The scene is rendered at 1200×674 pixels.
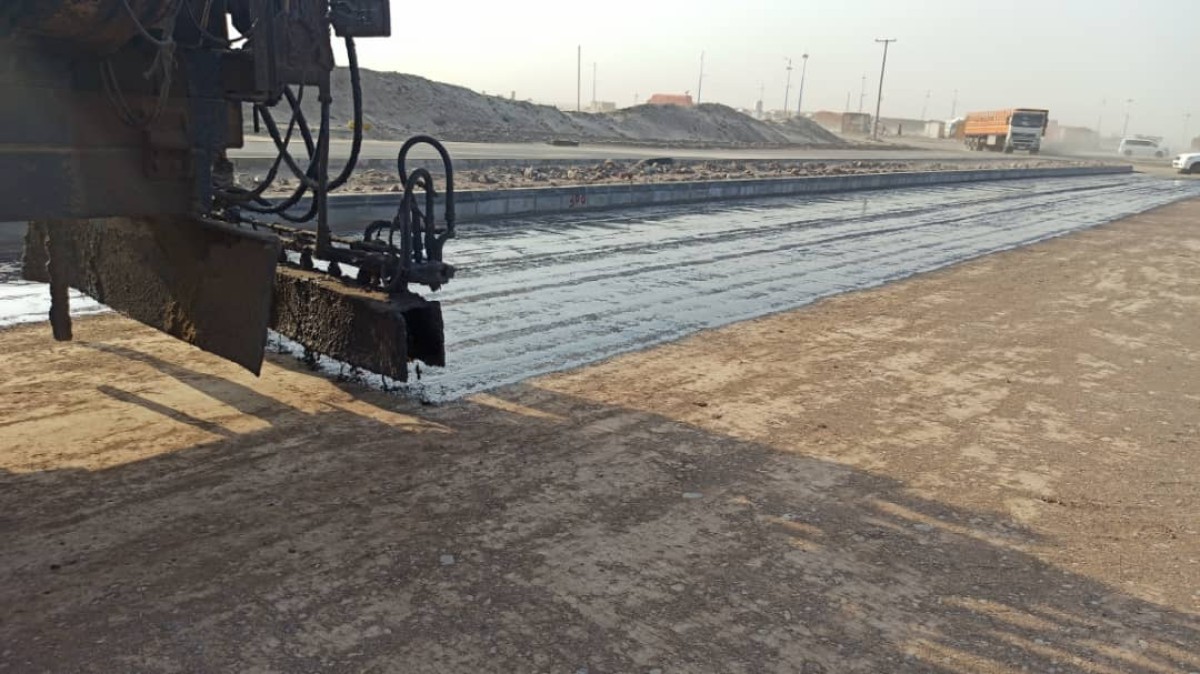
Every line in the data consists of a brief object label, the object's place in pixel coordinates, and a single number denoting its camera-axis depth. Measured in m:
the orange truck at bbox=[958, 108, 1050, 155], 63.75
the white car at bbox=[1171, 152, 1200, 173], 48.19
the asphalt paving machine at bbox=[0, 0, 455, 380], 3.70
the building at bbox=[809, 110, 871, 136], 111.19
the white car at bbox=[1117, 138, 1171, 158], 80.31
